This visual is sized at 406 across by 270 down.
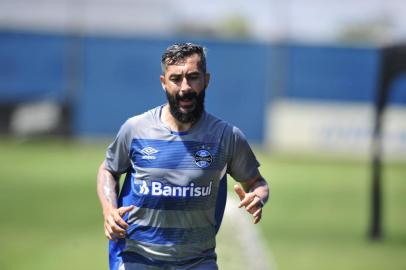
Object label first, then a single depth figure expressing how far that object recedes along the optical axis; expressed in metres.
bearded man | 11.19
